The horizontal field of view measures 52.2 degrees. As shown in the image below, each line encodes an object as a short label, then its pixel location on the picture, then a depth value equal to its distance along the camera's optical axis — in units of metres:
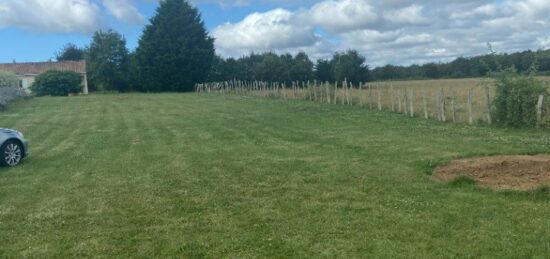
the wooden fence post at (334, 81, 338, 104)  33.34
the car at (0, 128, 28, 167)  13.09
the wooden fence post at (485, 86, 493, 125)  18.67
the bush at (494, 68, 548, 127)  17.33
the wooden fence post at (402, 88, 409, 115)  24.16
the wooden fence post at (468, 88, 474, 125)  19.12
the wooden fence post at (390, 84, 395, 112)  25.53
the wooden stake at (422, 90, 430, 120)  22.02
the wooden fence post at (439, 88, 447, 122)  20.70
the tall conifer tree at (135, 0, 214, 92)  66.56
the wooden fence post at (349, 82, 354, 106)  31.44
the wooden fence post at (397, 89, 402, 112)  24.85
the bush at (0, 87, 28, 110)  34.58
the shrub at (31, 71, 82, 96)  61.19
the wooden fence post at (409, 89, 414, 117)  23.04
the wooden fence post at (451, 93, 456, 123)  19.89
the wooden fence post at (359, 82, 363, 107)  30.31
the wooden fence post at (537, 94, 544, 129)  16.68
